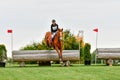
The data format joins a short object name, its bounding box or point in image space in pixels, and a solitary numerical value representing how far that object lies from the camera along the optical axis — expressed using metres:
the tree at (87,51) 33.94
